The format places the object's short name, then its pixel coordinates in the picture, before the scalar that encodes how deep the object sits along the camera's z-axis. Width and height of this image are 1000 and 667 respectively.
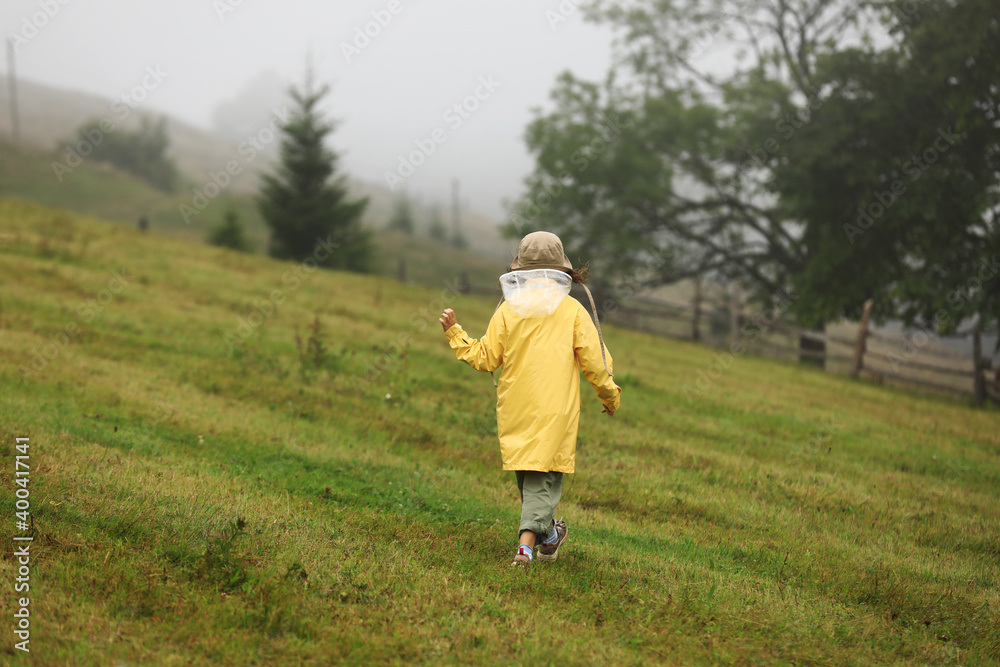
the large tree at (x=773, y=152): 16.58
